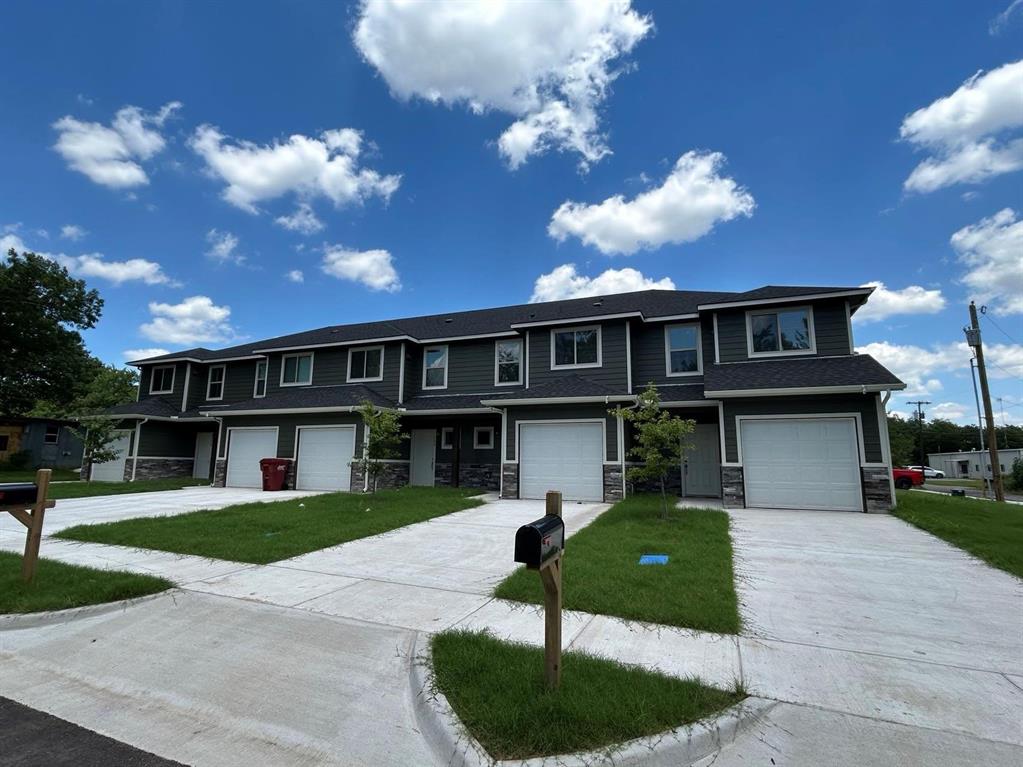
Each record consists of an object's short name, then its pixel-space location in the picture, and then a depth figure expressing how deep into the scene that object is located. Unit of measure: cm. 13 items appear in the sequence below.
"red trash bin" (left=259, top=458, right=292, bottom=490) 1599
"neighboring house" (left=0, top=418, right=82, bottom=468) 2784
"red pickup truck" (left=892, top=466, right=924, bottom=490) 2373
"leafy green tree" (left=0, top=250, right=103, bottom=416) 2411
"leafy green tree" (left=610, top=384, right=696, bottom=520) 934
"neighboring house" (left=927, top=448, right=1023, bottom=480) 4360
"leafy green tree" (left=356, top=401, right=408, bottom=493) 1291
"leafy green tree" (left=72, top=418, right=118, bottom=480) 1767
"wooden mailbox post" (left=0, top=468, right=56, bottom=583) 520
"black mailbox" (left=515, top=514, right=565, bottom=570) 254
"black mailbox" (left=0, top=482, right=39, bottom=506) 493
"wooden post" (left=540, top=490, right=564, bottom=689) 286
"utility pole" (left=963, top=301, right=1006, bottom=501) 1780
